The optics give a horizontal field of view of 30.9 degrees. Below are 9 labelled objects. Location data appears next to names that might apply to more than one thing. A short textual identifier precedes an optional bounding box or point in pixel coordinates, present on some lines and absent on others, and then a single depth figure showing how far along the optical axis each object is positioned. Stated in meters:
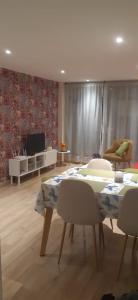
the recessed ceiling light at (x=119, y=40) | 2.68
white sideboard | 4.93
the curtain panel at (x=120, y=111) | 6.04
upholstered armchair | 5.71
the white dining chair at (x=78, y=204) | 2.23
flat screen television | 5.39
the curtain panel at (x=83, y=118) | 6.46
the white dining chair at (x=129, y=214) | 2.05
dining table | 2.26
